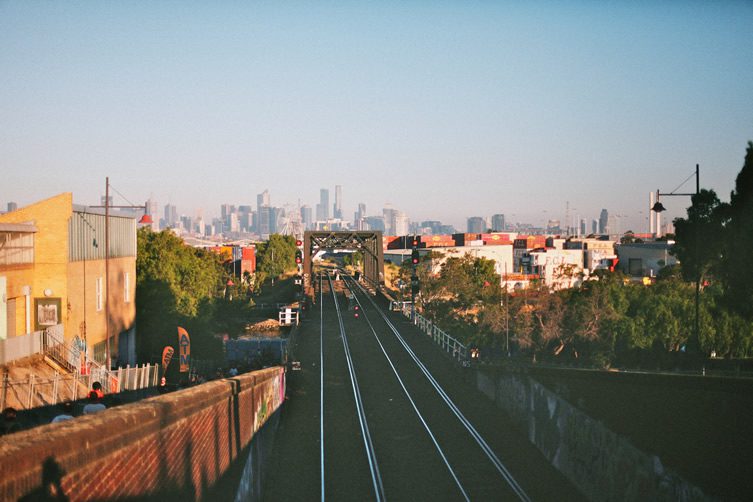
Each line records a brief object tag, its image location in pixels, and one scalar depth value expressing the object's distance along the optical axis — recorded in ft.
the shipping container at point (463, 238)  571.40
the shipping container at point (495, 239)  570.62
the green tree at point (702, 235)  78.59
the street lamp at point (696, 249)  80.18
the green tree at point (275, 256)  458.95
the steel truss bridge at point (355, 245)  292.20
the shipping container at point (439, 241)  589.32
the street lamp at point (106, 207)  90.28
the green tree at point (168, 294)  140.46
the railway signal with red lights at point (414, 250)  139.93
